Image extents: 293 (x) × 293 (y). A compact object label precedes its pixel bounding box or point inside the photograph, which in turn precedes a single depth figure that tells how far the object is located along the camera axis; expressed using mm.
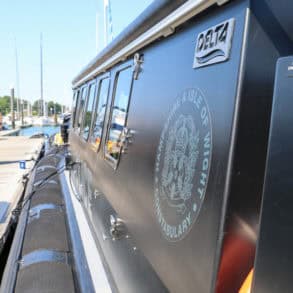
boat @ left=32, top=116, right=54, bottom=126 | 39312
